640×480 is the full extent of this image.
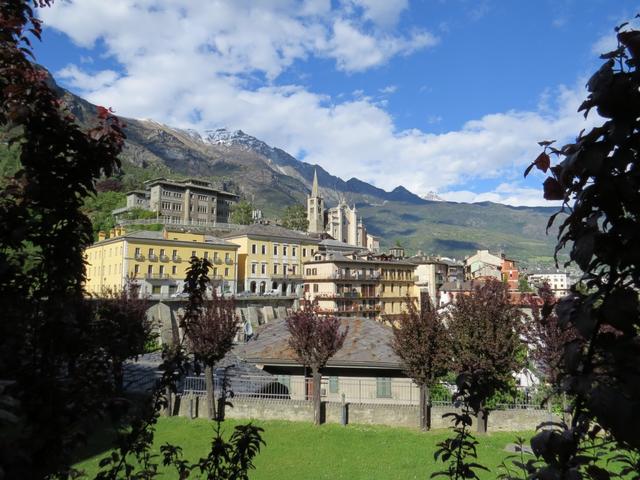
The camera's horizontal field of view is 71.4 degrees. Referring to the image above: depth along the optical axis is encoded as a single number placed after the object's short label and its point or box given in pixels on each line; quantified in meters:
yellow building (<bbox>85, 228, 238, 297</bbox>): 48.16
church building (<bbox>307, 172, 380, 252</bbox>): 148.25
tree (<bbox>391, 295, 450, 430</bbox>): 17.70
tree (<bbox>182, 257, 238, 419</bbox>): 18.61
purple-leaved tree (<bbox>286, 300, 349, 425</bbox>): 18.34
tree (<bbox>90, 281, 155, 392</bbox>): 23.05
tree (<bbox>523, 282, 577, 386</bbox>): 17.44
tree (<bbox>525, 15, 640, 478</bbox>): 1.42
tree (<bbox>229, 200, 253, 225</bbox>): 95.81
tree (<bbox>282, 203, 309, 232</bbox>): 104.19
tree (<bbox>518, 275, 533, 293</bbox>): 85.44
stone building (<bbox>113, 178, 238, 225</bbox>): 89.44
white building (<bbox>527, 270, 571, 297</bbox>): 136.00
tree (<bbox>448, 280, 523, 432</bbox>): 17.56
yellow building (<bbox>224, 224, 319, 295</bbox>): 60.56
